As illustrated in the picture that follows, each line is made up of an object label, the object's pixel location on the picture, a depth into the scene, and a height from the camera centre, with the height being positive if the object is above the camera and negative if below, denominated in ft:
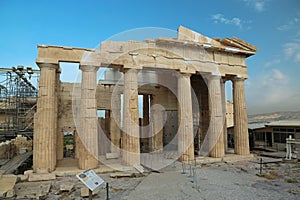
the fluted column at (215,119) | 46.19 -1.99
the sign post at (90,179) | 19.47 -6.60
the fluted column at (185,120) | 43.06 -1.96
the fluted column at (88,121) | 36.01 -1.58
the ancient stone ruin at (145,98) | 36.19 +3.23
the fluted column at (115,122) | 54.44 -2.73
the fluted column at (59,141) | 45.65 -6.37
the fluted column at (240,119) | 48.93 -2.21
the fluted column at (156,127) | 60.66 -4.72
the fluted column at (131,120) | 38.29 -1.64
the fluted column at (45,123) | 34.58 -1.81
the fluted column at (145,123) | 67.05 -3.82
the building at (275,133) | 55.52 -7.00
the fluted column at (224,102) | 58.88 +2.46
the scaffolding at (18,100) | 52.73 +3.96
